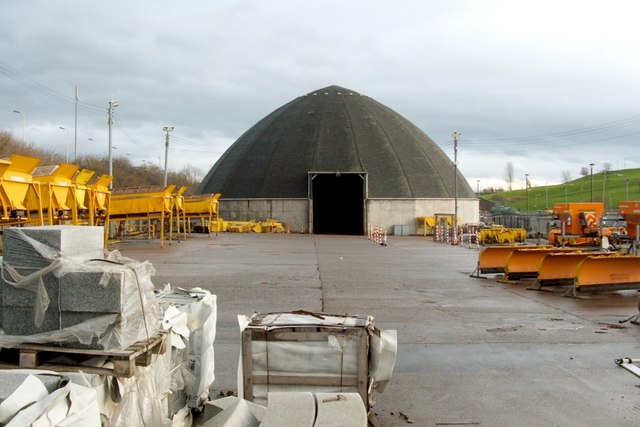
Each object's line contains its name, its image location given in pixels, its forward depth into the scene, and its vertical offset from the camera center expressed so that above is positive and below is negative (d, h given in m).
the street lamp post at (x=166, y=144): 53.28 +6.53
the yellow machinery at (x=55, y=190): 15.50 +0.72
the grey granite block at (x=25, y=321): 4.44 -0.79
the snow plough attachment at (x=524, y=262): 17.83 -1.37
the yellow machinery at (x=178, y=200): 30.64 +0.82
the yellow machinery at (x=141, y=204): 28.33 +0.56
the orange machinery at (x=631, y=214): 23.61 +0.13
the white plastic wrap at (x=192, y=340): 5.45 -1.21
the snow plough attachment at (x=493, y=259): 19.09 -1.36
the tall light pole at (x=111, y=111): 42.75 +7.57
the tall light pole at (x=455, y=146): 46.59 +5.53
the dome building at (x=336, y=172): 55.00 +4.26
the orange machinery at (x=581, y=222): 31.09 -0.26
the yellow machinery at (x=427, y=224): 53.25 -0.66
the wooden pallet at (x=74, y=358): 4.29 -1.06
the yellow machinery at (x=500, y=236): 42.03 -1.35
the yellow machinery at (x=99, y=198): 20.52 +0.64
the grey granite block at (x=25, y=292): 4.43 -0.57
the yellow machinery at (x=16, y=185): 12.68 +0.69
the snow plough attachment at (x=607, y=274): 14.94 -1.43
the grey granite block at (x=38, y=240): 4.52 -0.22
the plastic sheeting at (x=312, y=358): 5.32 -1.26
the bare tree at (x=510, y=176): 185.88 +12.69
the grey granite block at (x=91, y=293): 4.39 -0.57
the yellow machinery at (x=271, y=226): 51.72 -0.91
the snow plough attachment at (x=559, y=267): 16.12 -1.38
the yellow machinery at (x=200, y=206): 39.06 +0.65
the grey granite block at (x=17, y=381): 3.48 -1.01
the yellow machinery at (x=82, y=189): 18.88 +0.87
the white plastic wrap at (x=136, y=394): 4.22 -1.36
